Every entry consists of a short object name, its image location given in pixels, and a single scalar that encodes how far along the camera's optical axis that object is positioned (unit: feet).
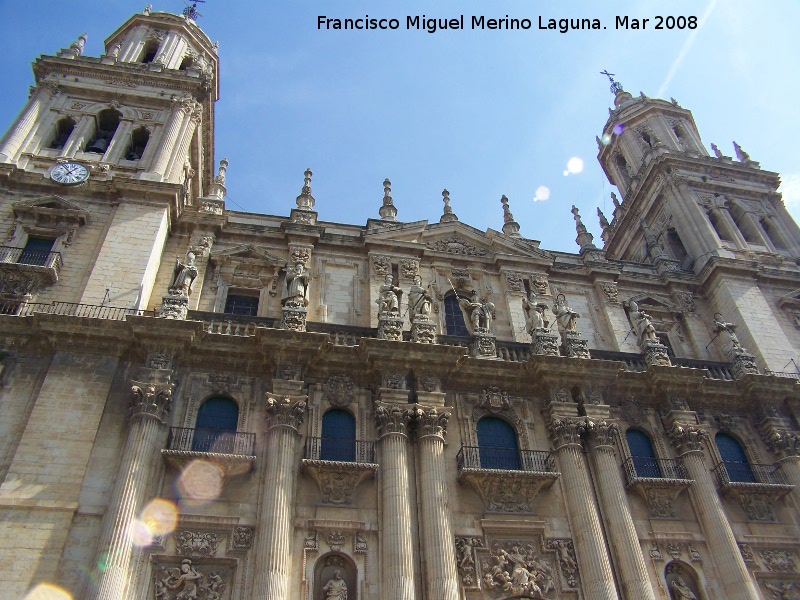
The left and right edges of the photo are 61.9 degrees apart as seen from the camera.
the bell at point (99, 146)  81.57
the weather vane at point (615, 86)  133.86
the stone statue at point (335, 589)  49.83
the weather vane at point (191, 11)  114.62
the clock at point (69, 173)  72.59
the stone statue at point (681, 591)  55.93
